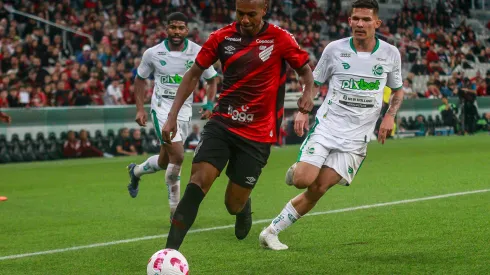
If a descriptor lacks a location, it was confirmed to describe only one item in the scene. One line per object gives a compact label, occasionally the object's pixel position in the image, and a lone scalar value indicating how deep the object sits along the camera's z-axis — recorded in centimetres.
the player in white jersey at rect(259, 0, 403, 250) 868
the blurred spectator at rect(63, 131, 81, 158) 2325
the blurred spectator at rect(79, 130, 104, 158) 2348
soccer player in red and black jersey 756
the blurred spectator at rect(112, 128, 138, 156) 2397
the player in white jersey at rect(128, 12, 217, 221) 1155
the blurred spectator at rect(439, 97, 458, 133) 3209
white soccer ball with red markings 663
